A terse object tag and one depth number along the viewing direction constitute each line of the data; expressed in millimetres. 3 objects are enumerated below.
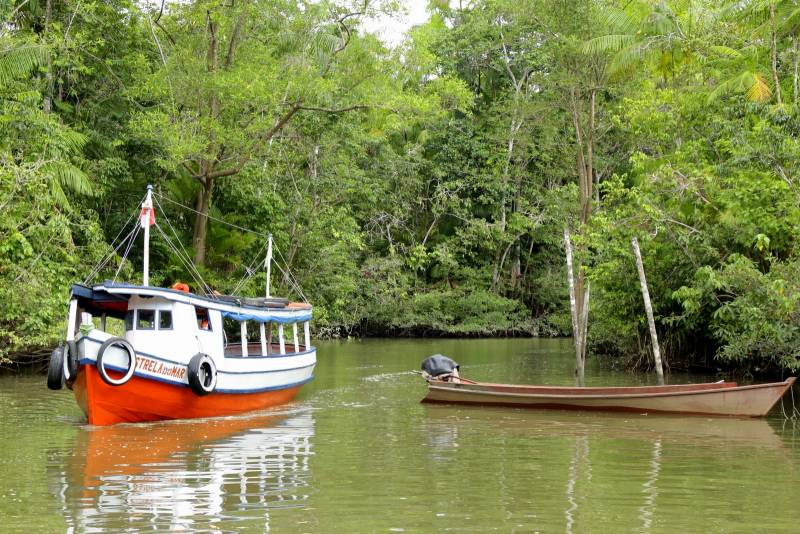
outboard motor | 18844
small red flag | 16188
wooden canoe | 15688
